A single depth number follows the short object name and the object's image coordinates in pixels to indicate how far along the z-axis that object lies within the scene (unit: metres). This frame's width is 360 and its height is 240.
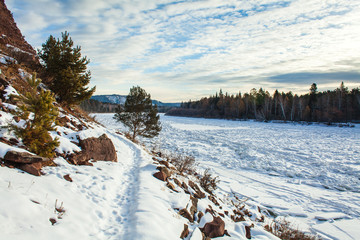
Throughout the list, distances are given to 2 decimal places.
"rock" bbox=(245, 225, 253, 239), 4.65
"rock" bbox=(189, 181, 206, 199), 6.13
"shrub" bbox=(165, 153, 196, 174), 9.12
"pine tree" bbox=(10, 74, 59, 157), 4.15
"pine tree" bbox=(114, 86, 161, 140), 17.00
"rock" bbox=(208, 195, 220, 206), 6.25
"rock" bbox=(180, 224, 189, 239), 3.67
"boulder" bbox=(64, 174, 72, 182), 4.35
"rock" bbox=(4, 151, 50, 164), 3.66
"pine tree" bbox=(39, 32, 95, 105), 10.22
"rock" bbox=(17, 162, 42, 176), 3.76
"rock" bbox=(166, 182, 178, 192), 5.76
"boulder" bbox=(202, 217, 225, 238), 4.07
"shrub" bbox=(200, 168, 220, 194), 7.78
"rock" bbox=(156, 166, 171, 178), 6.63
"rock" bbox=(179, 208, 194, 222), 4.47
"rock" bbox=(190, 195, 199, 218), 4.83
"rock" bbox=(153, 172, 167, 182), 6.25
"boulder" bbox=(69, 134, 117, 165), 5.73
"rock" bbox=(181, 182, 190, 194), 6.13
